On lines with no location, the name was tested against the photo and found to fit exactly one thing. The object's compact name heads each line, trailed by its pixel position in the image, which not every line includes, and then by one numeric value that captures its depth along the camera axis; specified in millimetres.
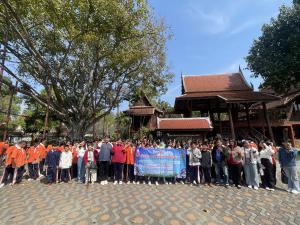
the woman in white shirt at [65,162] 9273
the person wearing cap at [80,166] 9327
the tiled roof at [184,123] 19030
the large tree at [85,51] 13102
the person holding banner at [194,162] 9117
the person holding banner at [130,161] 9336
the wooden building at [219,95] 20048
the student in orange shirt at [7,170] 8500
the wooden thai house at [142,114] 26906
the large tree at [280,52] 20641
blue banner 9344
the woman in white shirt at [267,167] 8397
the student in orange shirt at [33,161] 9487
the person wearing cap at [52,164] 9077
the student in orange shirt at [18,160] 8586
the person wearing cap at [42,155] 9872
